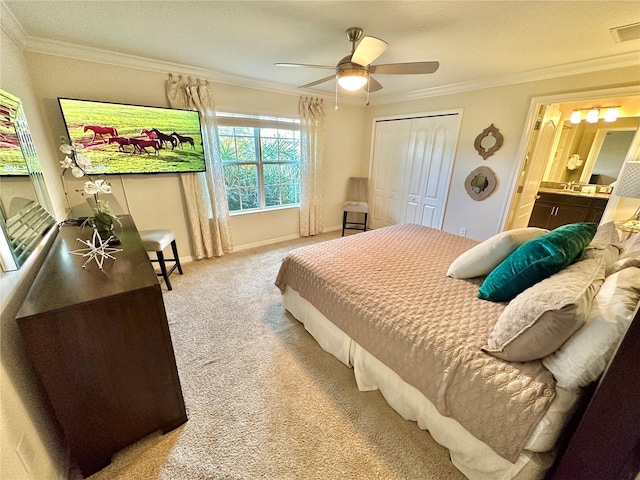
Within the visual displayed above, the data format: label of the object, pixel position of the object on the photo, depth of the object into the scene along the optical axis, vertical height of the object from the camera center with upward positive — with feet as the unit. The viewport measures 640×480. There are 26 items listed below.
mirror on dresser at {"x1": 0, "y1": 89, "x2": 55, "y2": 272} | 3.24 -0.58
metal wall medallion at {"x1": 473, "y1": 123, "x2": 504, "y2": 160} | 9.94 +0.87
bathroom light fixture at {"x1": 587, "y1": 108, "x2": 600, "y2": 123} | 11.27 +2.22
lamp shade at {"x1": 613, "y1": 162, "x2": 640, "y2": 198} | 7.16 -0.42
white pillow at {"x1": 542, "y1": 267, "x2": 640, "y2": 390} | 2.74 -1.90
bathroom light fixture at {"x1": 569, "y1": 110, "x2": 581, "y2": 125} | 11.77 +2.19
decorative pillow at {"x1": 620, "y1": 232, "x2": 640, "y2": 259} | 4.32 -1.42
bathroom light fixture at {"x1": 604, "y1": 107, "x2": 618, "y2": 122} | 11.01 +2.21
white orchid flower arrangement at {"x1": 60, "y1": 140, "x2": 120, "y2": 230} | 4.59 -0.64
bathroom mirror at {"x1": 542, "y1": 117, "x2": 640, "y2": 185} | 11.68 +0.67
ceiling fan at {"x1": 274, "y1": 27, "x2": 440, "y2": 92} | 5.48 +2.18
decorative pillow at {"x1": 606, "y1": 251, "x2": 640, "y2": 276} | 3.70 -1.42
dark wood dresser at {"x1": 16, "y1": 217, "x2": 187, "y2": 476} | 3.04 -2.49
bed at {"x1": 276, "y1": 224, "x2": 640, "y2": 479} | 3.04 -2.76
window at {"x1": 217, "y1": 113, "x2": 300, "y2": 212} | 11.10 +0.01
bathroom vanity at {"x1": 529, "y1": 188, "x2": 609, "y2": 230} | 11.68 -2.02
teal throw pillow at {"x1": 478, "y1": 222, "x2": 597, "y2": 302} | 3.89 -1.48
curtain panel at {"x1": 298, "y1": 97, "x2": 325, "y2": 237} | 12.23 -0.13
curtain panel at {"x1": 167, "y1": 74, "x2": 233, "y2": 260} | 9.21 -1.09
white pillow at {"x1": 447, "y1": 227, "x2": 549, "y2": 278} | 4.93 -1.81
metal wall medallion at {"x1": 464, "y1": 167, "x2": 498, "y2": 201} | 10.35 -0.81
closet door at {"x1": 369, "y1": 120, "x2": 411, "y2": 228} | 13.29 -0.47
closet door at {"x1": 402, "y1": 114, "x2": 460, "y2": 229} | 11.48 -0.21
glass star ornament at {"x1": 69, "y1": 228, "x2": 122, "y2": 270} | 4.15 -1.66
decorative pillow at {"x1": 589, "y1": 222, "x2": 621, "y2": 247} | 5.11 -1.44
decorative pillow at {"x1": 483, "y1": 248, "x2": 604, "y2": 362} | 2.94 -1.81
